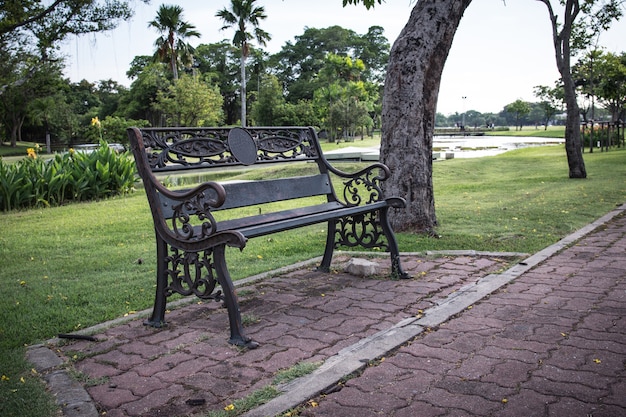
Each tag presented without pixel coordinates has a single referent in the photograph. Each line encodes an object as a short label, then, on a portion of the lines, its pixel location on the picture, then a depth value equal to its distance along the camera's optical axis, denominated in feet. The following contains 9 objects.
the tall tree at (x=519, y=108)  284.61
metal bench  11.19
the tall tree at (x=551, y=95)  205.48
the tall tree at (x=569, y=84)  45.78
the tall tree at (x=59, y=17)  33.63
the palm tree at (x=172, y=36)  150.30
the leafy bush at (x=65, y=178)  36.24
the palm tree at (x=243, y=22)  147.74
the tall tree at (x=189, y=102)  142.51
